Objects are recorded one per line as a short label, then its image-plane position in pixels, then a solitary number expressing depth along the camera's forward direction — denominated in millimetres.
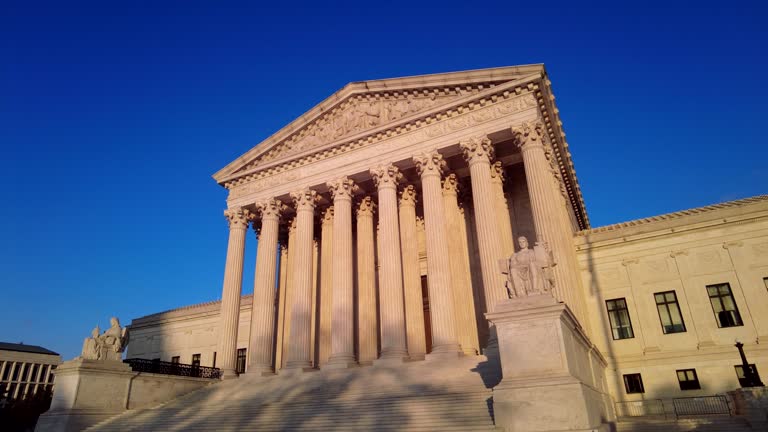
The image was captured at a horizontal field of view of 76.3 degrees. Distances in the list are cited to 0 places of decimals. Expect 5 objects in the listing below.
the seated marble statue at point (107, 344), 22609
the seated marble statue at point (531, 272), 13781
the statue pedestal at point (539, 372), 11898
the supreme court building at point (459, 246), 23672
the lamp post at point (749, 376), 19172
